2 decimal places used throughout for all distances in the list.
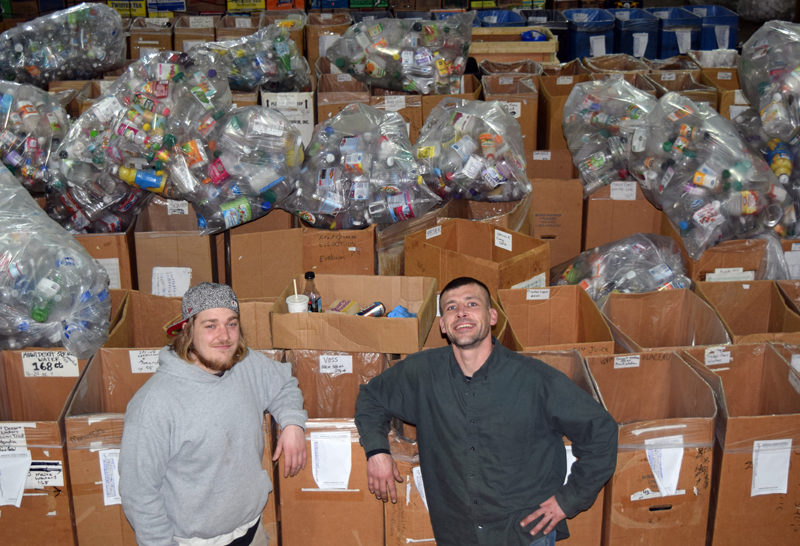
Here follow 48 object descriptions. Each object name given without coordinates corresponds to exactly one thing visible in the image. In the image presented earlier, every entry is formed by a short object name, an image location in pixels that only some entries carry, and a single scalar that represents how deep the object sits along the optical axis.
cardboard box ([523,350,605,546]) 2.72
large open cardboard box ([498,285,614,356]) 3.44
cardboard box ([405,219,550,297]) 3.48
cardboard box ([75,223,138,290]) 3.72
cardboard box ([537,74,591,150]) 4.86
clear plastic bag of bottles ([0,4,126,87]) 4.94
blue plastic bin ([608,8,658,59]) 7.07
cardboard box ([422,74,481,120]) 4.77
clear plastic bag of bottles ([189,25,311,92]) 4.91
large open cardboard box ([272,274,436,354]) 3.01
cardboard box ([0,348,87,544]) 2.63
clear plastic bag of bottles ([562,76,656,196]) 4.30
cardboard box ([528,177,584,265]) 4.34
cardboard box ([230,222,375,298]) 3.76
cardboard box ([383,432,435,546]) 2.68
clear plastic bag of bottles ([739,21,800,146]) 4.07
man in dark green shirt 2.30
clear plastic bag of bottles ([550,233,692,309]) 3.78
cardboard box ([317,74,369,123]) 4.73
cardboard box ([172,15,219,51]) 6.03
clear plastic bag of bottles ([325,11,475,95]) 4.86
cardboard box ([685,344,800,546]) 2.63
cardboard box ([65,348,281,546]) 2.65
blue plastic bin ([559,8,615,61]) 7.01
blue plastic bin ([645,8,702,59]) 7.17
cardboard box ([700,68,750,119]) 4.82
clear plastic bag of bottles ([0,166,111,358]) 2.94
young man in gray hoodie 2.13
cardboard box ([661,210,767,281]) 3.82
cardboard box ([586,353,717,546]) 2.62
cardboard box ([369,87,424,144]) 4.69
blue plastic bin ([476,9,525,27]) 7.26
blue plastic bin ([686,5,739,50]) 7.19
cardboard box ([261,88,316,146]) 4.80
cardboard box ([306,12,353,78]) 5.86
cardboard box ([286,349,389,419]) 3.14
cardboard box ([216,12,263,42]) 6.11
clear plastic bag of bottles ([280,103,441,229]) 3.87
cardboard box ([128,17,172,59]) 6.07
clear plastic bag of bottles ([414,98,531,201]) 3.95
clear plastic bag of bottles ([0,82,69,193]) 3.88
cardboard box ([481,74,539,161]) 4.80
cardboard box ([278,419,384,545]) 2.71
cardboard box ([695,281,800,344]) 3.57
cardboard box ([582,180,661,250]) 4.32
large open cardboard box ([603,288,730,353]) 3.48
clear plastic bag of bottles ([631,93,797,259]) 3.84
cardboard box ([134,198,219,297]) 3.77
